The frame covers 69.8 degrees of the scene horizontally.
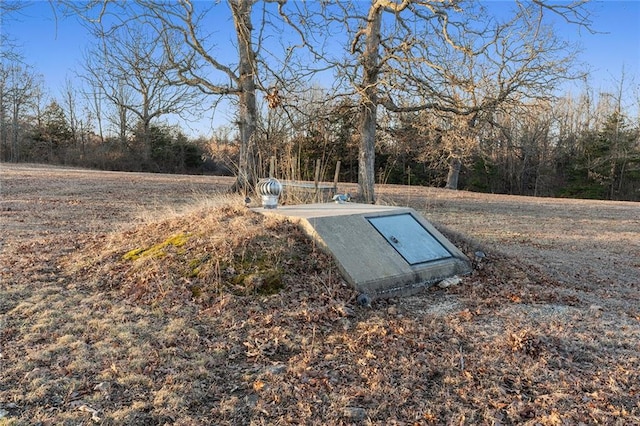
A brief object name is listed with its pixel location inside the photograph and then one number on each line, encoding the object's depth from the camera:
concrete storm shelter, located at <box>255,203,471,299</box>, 4.25
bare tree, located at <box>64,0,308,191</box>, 9.26
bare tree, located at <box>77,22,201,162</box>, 10.21
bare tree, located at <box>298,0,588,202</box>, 9.09
